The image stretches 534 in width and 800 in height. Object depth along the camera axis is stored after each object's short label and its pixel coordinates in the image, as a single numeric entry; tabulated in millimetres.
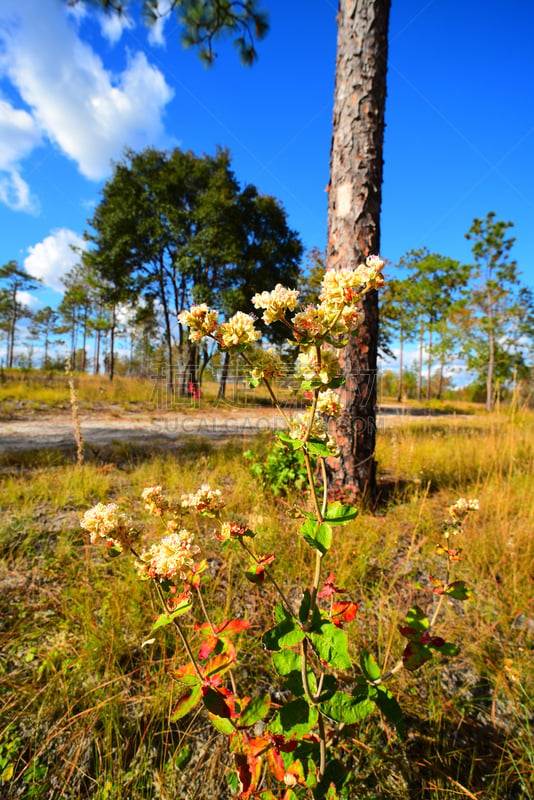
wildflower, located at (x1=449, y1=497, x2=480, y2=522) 1112
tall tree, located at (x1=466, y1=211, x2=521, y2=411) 14817
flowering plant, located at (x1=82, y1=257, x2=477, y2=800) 662
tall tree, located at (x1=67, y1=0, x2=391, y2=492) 2500
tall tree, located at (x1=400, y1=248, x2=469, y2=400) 17844
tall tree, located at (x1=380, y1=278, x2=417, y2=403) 14773
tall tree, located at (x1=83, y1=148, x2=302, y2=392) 12617
